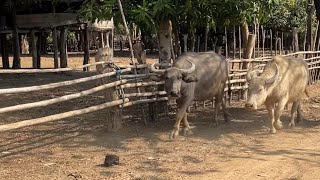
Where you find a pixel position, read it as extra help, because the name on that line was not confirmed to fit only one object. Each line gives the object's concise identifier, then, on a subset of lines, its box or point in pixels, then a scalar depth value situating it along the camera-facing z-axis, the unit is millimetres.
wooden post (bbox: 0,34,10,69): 20481
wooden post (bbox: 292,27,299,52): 13836
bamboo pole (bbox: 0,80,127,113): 5945
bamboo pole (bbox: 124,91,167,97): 8214
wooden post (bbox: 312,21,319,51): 15067
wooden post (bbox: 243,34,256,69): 11320
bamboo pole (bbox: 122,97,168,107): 8141
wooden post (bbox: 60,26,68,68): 19297
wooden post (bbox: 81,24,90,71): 19547
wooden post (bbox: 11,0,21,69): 18356
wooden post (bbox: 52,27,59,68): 18734
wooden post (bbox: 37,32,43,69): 20156
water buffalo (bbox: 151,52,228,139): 7616
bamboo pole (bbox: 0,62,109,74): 6215
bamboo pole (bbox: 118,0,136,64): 7841
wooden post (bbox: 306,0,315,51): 14981
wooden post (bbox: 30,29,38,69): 19141
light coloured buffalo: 7691
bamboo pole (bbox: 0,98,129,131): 5888
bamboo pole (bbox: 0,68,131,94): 5776
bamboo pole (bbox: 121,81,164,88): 8136
